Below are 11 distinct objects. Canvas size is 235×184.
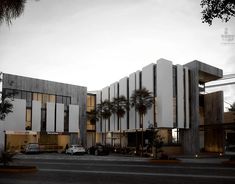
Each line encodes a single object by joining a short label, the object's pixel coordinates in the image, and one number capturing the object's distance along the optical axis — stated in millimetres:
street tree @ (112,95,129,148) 36545
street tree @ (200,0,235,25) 6377
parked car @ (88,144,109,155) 29610
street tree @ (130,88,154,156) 31716
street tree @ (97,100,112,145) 39504
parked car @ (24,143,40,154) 33056
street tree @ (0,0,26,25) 5637
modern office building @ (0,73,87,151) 37689
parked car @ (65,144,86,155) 30899
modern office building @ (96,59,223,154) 31407
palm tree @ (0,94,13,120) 15649
